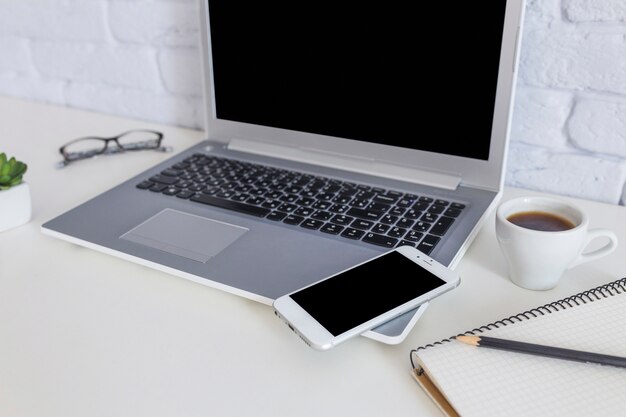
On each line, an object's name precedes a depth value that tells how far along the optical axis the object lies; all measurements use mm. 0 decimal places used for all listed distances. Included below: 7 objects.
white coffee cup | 513
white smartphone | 467
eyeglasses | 897
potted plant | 676
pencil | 429
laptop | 599
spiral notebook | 401
